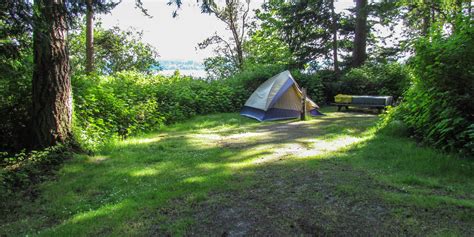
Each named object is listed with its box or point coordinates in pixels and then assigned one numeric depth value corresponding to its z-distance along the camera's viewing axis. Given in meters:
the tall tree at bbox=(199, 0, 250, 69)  29.77
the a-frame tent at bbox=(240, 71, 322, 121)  13.02
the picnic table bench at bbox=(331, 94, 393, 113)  14.15
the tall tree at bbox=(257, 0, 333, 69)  20.48
